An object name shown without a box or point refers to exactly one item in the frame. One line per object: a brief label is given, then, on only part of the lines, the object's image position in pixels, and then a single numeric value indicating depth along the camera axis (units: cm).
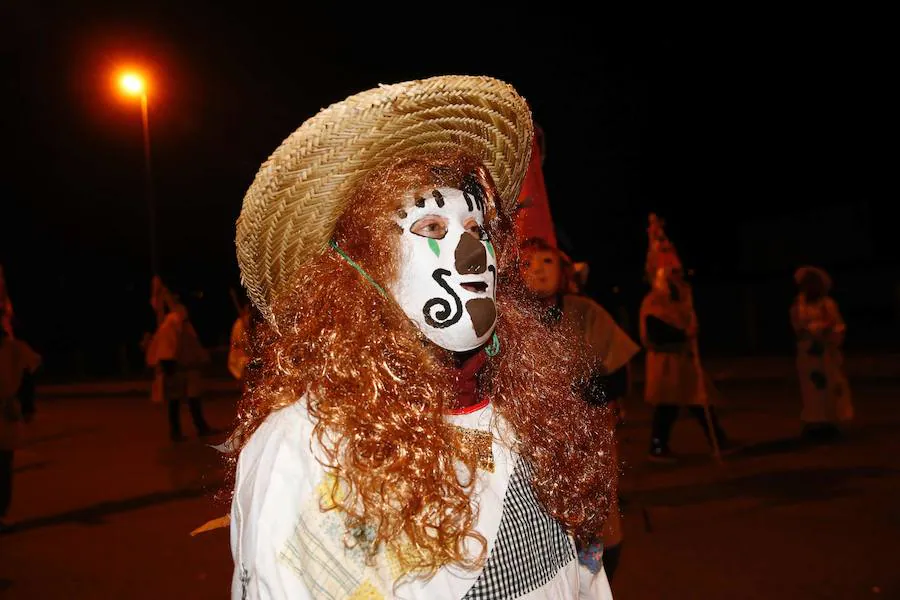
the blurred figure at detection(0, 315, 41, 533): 606
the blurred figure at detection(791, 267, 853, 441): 825
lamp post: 1620
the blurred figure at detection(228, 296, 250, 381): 888
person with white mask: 157
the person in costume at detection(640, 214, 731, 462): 756
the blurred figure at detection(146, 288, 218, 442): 1010
